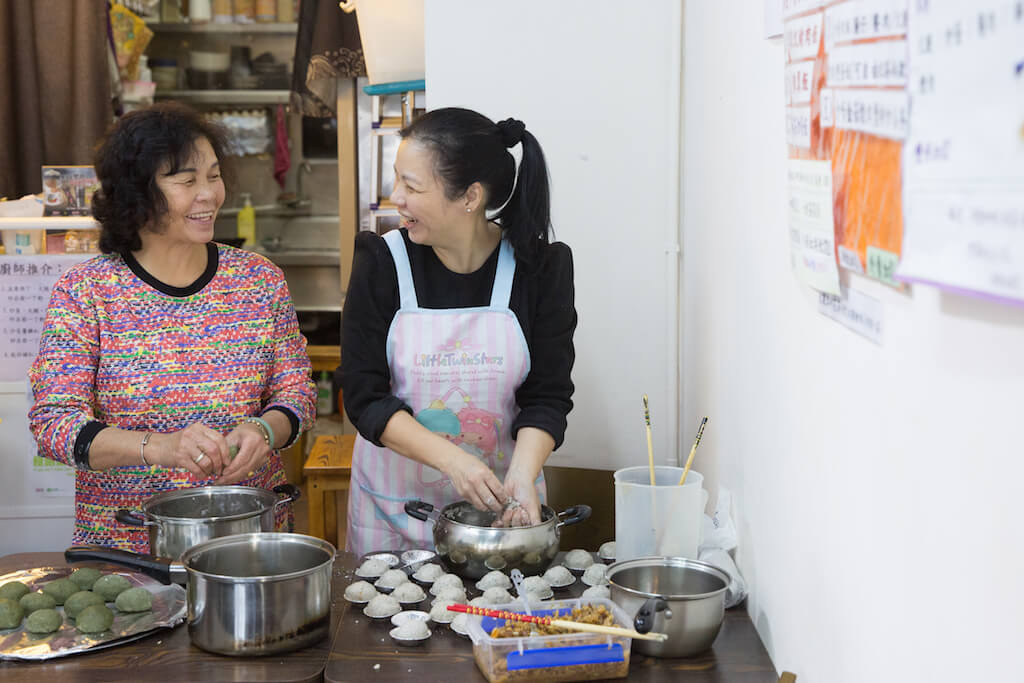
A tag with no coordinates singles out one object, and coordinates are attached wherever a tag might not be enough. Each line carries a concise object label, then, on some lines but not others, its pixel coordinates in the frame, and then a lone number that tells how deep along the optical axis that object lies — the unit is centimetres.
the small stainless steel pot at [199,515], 166
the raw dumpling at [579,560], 181
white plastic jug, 174
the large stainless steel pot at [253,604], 141
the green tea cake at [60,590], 159
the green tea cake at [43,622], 149
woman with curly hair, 213
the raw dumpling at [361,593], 163
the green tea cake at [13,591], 157
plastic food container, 136
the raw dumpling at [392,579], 170
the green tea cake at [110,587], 160
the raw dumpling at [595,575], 172
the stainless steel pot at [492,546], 167
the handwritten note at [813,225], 117
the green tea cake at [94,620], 150
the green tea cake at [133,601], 158
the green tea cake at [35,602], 156
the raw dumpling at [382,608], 157
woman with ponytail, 202
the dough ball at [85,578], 163
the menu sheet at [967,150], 68
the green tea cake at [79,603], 155
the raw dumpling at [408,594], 162
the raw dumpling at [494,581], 164
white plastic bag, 166
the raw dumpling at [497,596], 156
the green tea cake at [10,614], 151
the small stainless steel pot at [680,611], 141
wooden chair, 335
